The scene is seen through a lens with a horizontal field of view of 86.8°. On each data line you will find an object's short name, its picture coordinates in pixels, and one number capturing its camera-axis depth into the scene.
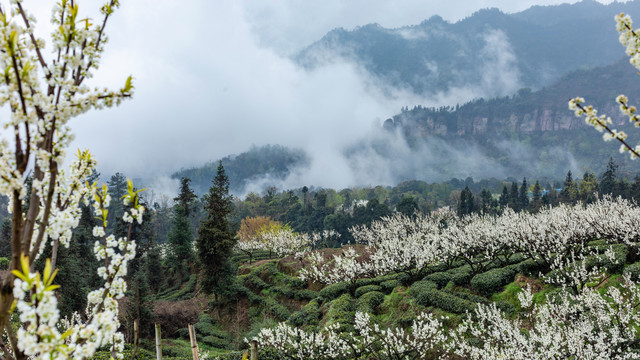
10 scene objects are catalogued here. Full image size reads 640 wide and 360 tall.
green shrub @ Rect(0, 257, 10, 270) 30.50
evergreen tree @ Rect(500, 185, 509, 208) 68.72
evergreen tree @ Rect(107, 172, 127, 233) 67.06
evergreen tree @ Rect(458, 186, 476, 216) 61.41
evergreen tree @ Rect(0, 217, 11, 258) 38.66
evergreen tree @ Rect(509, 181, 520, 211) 64.33
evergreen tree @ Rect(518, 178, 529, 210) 66.69
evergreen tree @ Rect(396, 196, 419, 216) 53.23
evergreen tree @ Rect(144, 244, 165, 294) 38.41
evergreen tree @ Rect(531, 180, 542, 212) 56.69
